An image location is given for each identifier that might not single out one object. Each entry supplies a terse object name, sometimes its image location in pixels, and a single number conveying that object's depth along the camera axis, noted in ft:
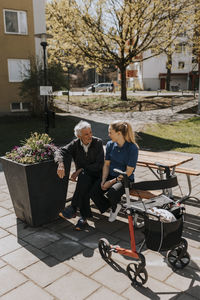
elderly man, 13.61
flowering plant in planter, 13.09
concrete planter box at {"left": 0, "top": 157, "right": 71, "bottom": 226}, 12.84
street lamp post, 37.91
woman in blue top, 12.21
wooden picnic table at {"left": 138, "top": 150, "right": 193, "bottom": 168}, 14.51
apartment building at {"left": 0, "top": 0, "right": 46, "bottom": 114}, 59.82
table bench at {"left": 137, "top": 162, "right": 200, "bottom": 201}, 14.10
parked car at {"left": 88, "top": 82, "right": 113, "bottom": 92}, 164.48
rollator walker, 9.37
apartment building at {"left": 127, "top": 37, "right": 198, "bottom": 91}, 160.66
